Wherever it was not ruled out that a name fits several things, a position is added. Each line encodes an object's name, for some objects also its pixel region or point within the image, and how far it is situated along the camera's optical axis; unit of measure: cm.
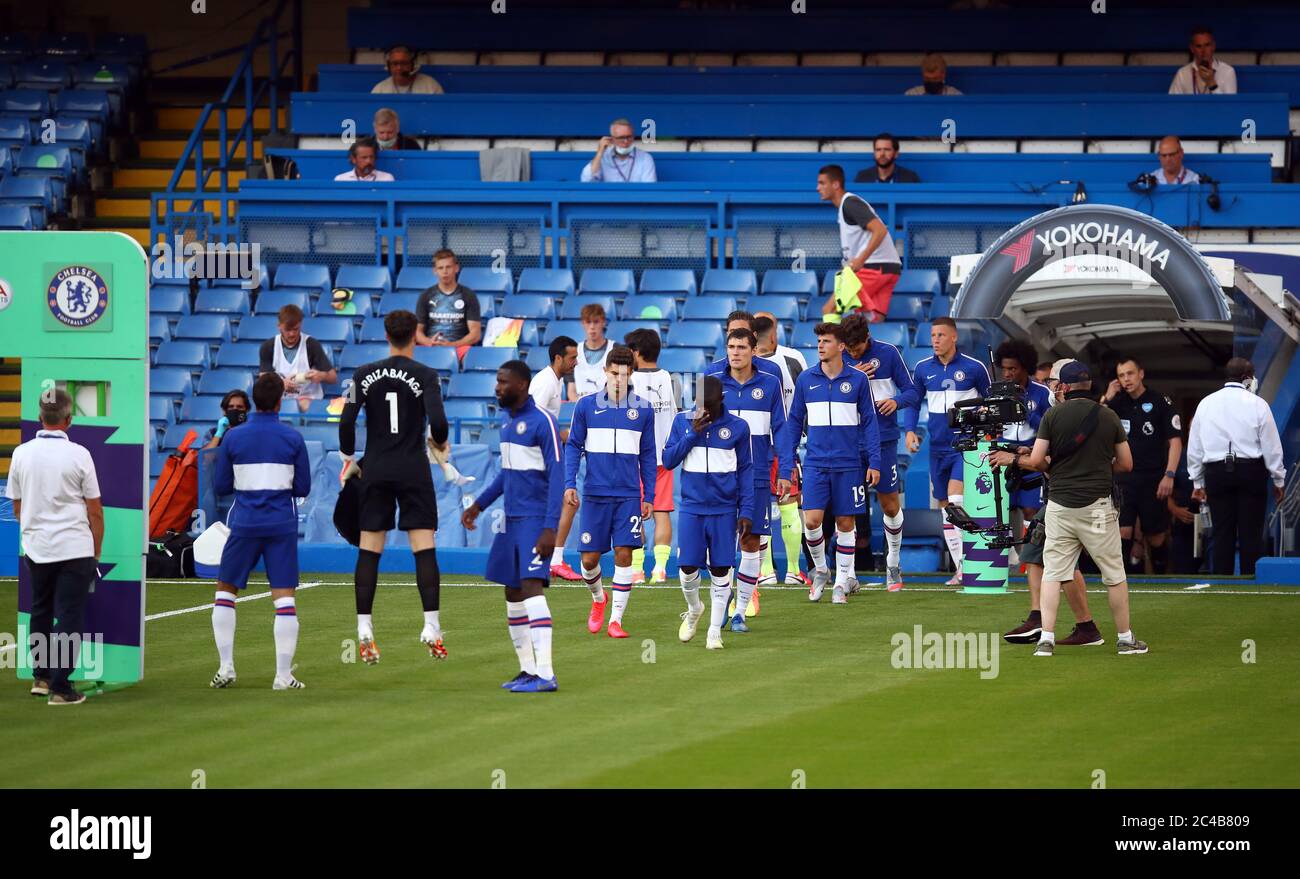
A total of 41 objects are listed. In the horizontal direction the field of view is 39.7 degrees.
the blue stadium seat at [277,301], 2294
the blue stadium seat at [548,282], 2256
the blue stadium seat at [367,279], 2302
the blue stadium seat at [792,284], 2206
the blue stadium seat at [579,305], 2180
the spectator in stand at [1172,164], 2203
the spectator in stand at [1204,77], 2438
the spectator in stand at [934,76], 2477
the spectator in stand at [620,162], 2334
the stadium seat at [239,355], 2186
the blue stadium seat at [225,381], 2158
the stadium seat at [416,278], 2294
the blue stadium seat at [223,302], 2309
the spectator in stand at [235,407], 1834
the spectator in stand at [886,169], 2270
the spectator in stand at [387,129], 2456
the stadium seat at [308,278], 2327
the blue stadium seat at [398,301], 2248
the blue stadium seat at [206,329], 2259
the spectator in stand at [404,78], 2545
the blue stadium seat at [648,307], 2183
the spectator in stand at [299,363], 2014
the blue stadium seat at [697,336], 2109
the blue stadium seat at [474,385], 2070
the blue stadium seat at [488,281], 2280
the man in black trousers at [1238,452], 1817
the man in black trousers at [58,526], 1095
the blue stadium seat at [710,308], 2166
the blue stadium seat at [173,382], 2191
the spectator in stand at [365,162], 2369
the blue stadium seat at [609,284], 2256
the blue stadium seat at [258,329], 2239
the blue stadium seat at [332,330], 2220
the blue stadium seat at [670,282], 2250
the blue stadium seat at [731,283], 2217
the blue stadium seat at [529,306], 2200
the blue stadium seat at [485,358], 2114
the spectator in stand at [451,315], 2119
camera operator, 1274
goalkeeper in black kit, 1198
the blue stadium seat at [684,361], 2048
